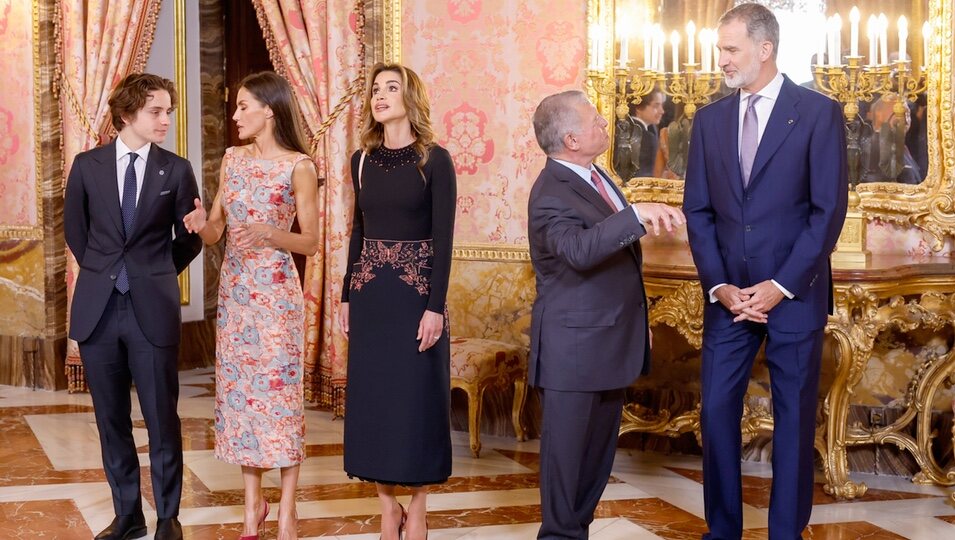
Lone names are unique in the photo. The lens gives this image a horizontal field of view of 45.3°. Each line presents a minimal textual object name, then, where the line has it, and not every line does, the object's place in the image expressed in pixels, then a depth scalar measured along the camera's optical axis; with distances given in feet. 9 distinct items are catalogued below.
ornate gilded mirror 16.78
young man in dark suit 13.01
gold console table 15.35
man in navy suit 11.50
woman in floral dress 12.85
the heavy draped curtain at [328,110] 21.26
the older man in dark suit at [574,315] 10.96
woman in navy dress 12.25
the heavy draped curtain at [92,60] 23.85
